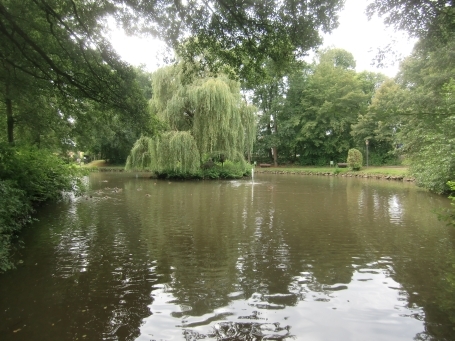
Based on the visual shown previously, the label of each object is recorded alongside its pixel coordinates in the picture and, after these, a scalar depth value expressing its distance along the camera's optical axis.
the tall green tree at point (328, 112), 35.78
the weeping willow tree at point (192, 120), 21.67
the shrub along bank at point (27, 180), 5.87
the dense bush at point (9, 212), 4.54
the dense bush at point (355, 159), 28.62
